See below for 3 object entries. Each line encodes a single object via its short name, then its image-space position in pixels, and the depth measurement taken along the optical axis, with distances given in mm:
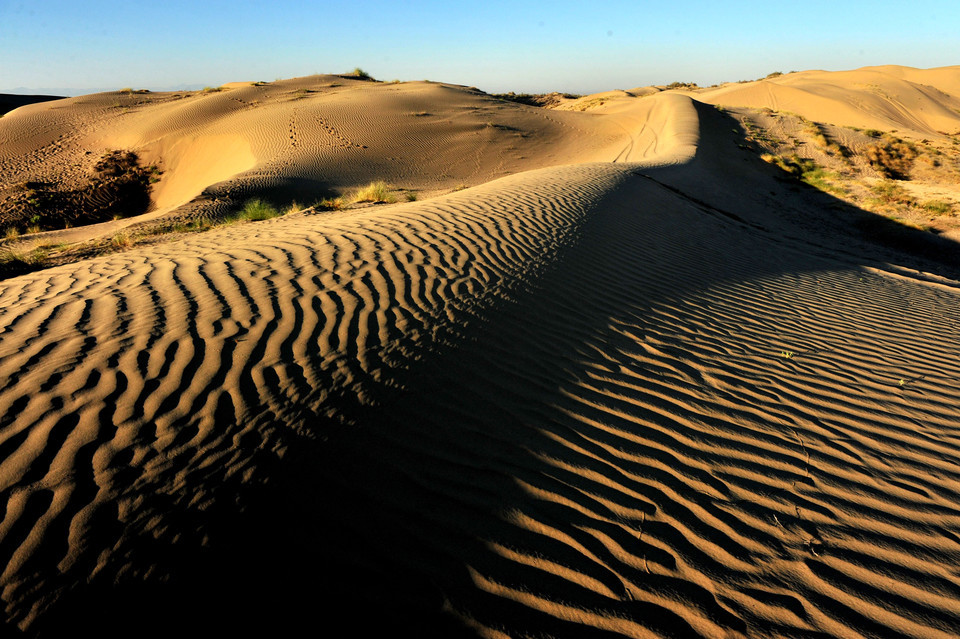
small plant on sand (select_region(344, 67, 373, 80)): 37188
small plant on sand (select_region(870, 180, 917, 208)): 14214
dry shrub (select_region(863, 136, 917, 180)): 18203
